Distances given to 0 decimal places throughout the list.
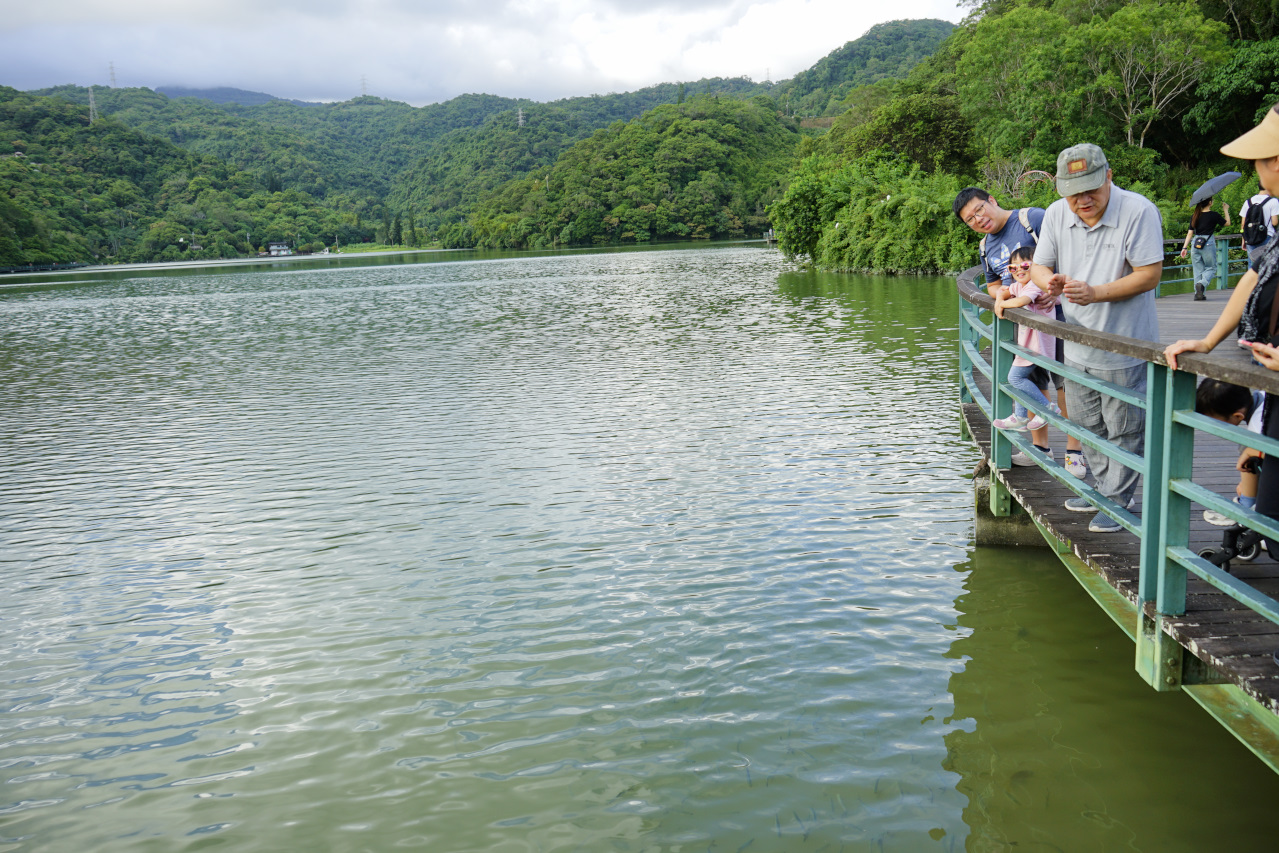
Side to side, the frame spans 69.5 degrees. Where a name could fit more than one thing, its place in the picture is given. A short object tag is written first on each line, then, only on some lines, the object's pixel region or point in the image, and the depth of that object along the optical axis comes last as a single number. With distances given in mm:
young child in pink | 5809
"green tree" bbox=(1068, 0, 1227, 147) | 43562
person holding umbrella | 14739
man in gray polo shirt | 4461
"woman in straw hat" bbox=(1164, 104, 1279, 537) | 3309
